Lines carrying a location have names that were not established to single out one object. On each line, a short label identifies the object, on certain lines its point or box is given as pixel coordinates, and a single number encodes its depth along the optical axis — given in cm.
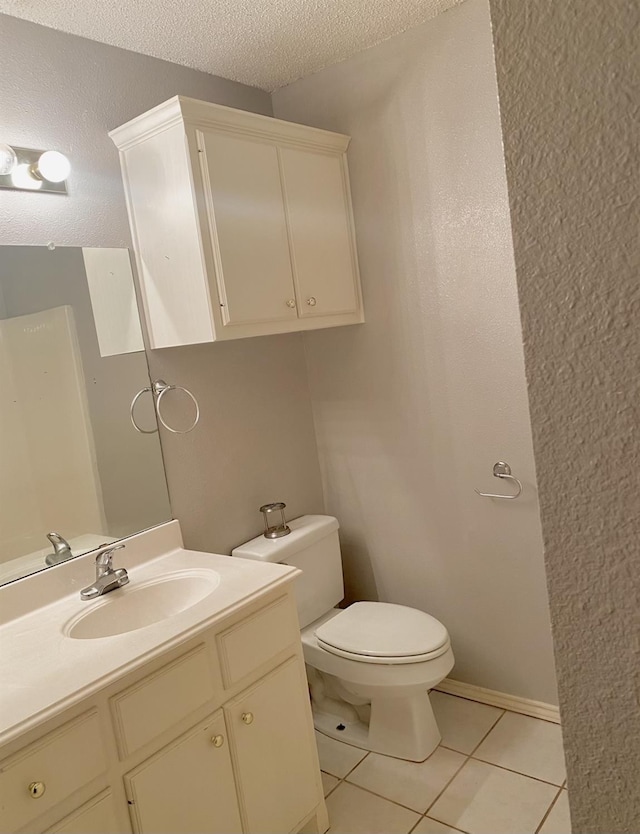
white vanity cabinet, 131
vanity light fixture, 179
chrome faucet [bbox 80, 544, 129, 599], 188
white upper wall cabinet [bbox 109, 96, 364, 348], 198
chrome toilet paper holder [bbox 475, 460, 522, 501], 229
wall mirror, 183
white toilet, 212
